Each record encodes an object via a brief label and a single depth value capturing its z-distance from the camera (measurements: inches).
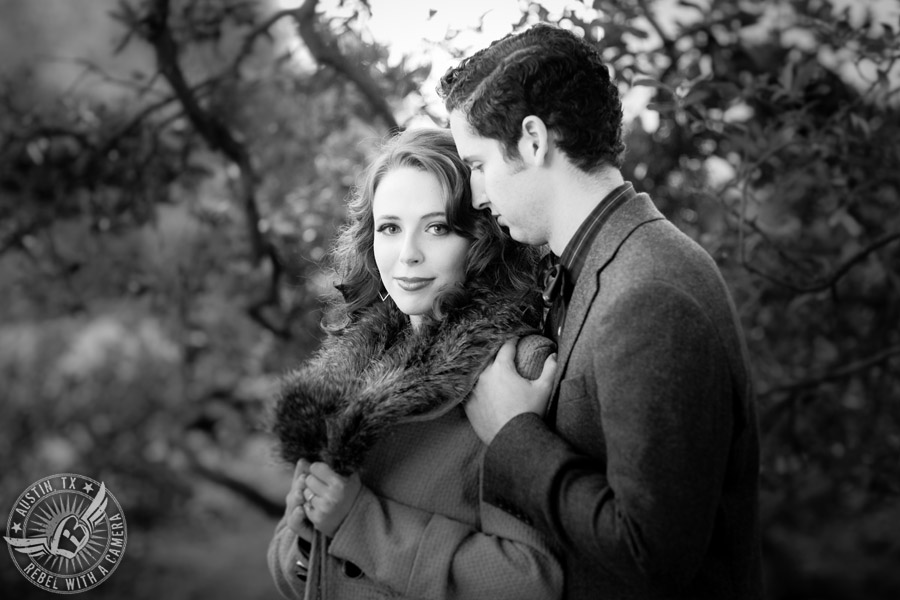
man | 56.9
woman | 69.0
